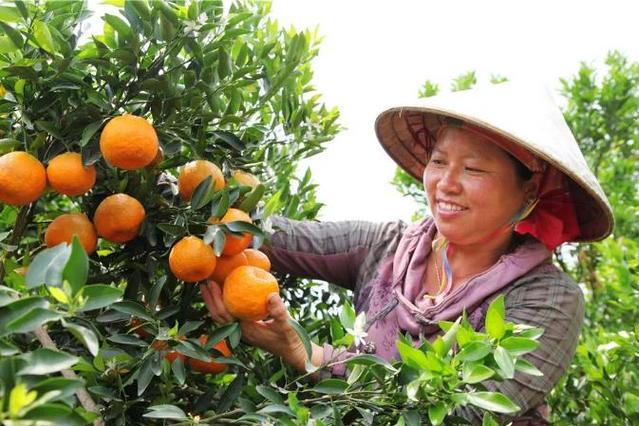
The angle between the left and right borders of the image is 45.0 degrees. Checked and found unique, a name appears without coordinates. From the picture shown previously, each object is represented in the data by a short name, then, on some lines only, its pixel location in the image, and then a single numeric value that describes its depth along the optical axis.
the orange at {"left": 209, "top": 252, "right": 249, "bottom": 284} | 1.12
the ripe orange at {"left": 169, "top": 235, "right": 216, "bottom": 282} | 1.04
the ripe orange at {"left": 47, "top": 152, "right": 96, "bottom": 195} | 1.02
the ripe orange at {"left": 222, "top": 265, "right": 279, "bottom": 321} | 1.09
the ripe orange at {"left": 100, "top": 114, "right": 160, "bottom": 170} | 1.01
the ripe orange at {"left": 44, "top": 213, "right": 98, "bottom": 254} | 1.08
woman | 1.45
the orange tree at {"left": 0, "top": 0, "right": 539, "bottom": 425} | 0.97
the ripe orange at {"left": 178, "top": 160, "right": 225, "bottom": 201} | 1.13
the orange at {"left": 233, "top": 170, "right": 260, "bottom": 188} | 1.23
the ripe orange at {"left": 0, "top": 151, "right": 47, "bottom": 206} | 0.99
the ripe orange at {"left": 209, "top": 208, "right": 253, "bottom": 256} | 1.07
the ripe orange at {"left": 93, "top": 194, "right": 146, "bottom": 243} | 1.07
